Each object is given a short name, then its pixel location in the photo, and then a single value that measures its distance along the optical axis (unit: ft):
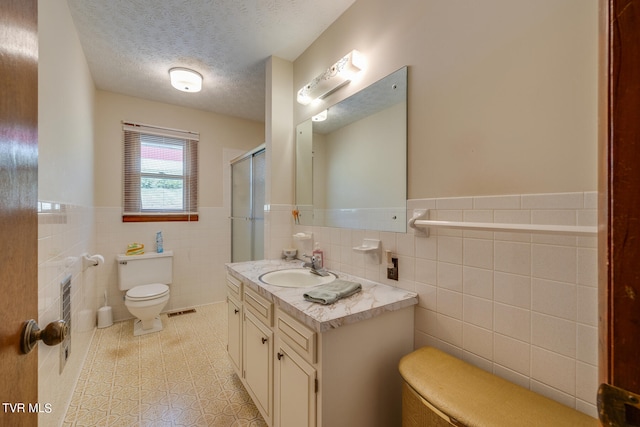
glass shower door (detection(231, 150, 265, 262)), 9.07
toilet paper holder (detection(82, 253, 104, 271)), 6.92
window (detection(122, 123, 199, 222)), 9.96
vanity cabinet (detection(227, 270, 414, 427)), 3.38
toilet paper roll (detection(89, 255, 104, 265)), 6.99
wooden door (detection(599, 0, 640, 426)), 1.01
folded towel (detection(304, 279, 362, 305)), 3.89
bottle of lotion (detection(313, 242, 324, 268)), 6.06
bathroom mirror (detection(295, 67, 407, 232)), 4.75
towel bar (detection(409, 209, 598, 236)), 2.49
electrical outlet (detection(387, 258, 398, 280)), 4.64
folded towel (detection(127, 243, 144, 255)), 9.71
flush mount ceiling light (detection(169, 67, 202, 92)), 7.90
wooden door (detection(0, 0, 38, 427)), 1.62
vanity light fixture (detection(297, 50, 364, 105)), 5.50
